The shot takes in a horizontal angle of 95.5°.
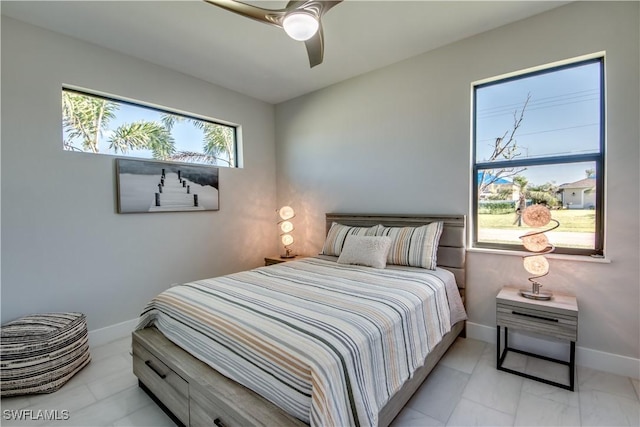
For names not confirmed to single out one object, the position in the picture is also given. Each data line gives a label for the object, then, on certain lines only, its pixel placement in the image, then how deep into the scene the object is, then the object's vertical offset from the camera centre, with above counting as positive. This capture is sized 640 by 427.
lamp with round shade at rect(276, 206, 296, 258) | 3.87 -0.29
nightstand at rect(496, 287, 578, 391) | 2.01 -0.85
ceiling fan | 1.62 +1.10
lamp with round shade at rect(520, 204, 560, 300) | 2.22 -0.33
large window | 2.28 +0.41
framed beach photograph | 2.84 +0.24
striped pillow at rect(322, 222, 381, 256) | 3.07 -0.32
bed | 1.21 -0.71
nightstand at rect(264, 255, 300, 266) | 3.65 -0.68
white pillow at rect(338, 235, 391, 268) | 2.66 -0.44
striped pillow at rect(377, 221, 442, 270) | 2.62 -0.39
